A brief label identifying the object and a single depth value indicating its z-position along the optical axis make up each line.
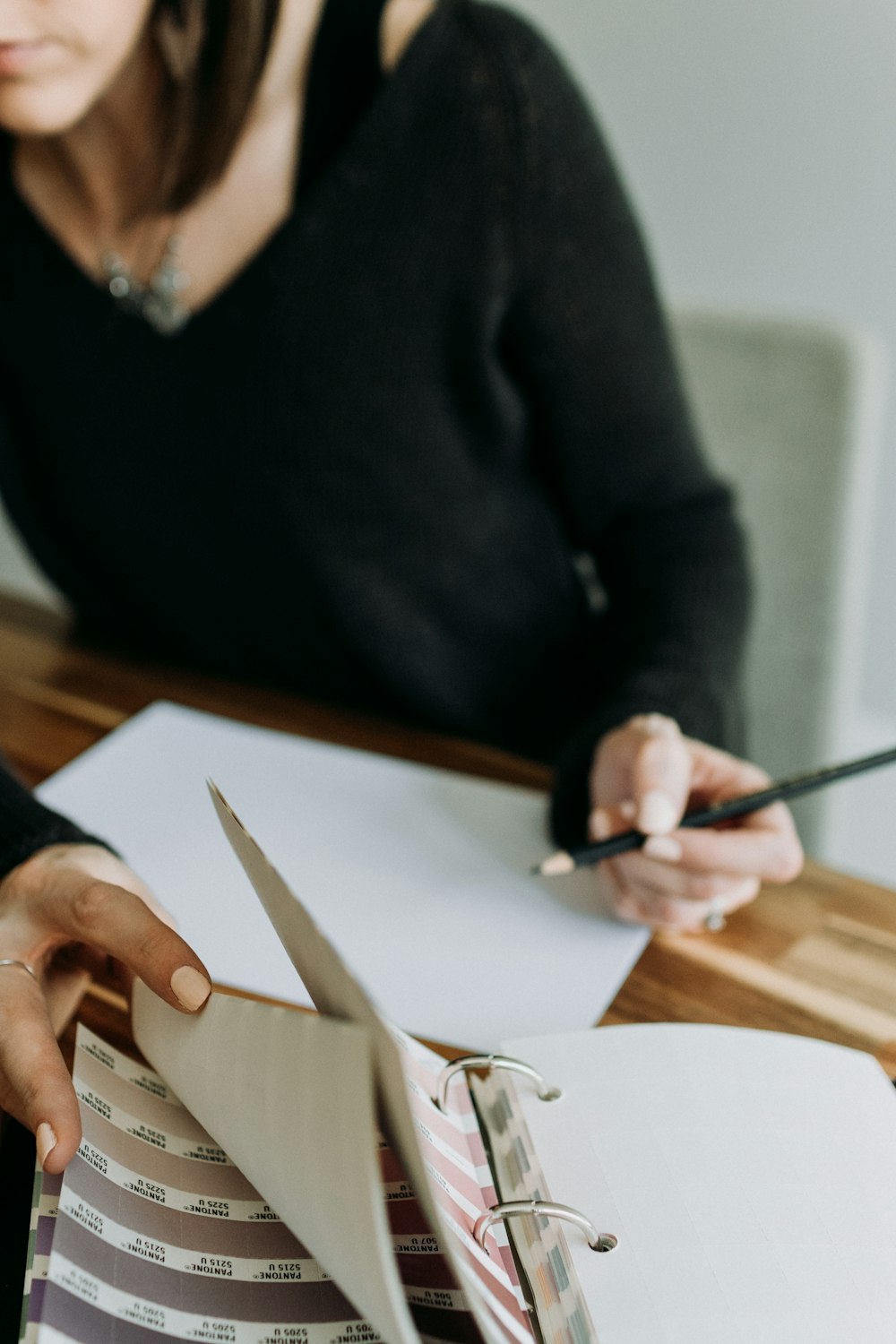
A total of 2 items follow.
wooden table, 0.48
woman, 0.73
